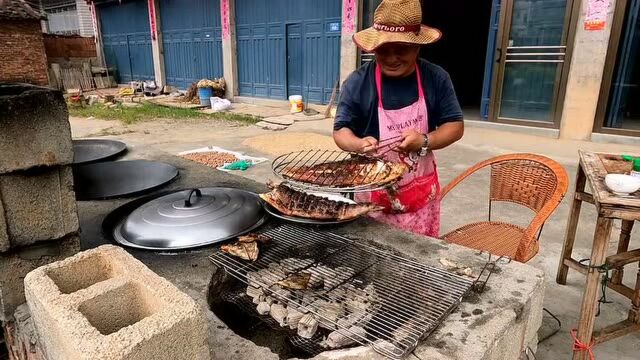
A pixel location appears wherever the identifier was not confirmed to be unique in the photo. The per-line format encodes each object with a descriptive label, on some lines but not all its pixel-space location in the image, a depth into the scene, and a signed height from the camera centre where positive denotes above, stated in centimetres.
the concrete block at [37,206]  154 -55
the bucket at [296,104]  1172 -107
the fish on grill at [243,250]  184 -83
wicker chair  254 -83
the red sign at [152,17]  1585 +182
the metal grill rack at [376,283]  141 -88
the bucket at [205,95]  1354 -99
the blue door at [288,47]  1126 +54
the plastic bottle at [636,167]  255 -61
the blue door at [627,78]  693 -14
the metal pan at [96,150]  345 -78
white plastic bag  1290 -122
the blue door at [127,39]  1717 +107
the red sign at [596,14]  696 +93
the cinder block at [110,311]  97 -64
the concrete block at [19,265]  159 -80
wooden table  209 -114
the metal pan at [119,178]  281 -84
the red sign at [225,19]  1318 +145
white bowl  214 -59
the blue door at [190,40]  1420 +88
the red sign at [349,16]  1011 +124
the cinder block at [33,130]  146 -24
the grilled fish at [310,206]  216 -76
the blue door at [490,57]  827 +22
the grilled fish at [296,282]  163 -86
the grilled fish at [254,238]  195 -82
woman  225 -25
